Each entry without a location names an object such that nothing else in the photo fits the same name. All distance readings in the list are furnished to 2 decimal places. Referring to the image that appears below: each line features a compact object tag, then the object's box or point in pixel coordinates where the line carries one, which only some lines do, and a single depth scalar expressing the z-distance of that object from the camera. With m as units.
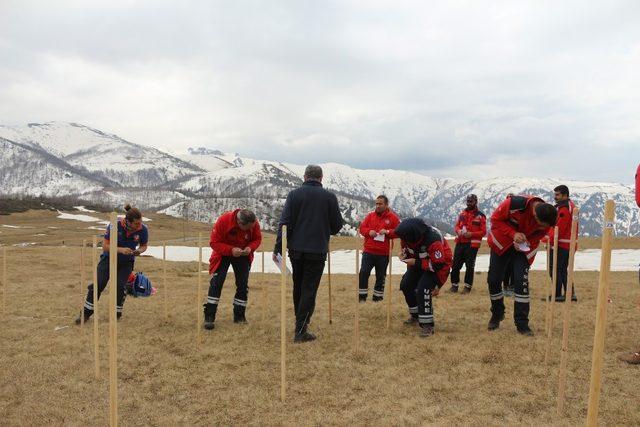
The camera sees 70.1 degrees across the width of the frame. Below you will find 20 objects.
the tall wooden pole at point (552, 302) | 5.16
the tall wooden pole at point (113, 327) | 3.61
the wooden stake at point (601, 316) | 2.82
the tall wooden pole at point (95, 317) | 5.25
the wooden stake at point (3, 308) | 8.48
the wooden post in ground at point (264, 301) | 7.48
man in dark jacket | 6.59
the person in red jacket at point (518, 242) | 6.58
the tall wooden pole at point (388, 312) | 7.23
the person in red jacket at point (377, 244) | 9.47
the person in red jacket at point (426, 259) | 6.93
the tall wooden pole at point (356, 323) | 6.08
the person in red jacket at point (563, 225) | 8.84
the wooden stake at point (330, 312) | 7.80
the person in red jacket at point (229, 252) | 7.54
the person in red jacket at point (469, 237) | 10.70
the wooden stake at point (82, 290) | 7.35
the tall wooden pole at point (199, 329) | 6.56
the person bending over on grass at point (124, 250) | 7.61
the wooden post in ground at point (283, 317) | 4.63
